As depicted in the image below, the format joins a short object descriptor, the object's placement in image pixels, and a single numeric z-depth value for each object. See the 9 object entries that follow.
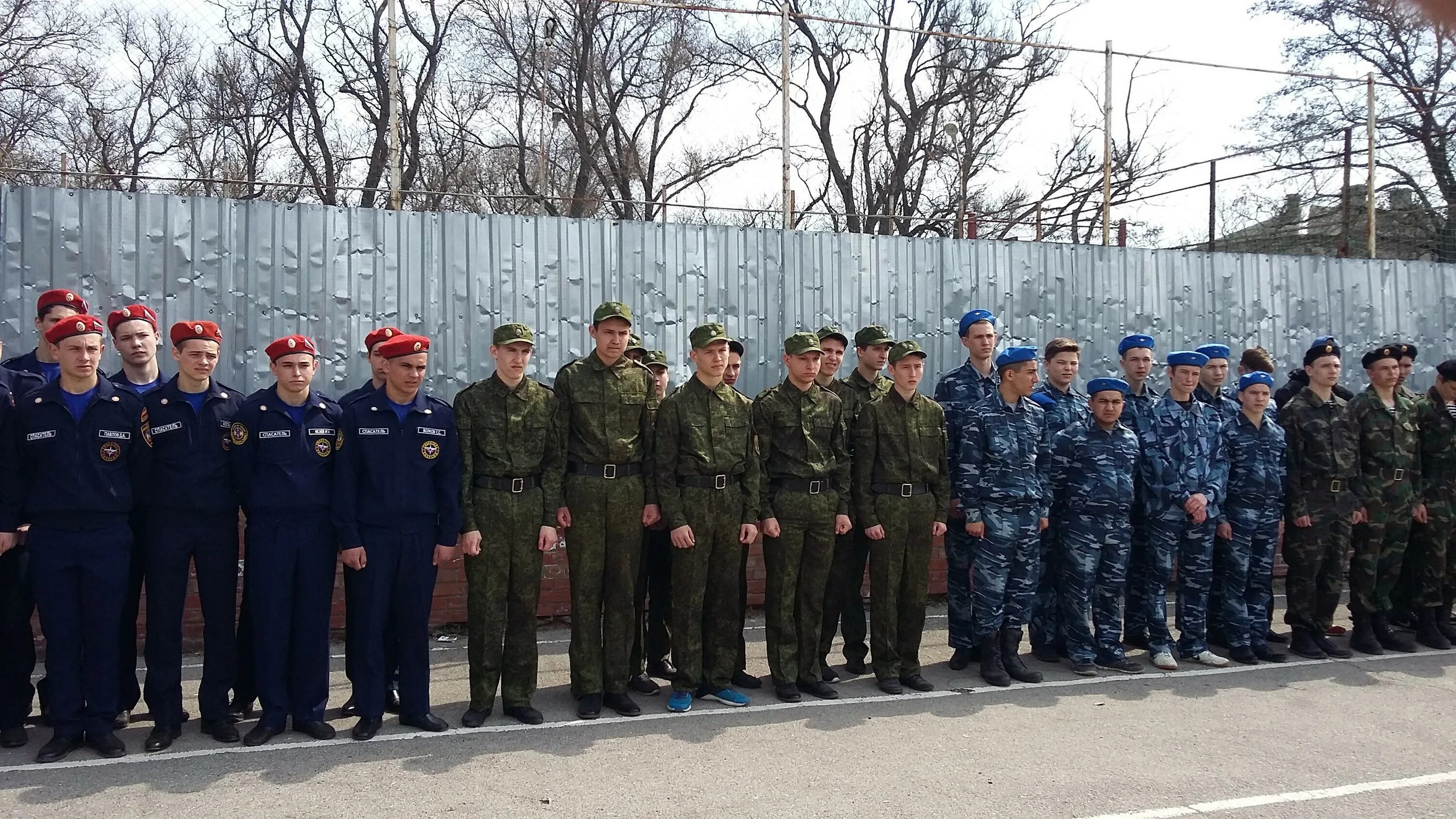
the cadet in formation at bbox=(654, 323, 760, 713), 5.17
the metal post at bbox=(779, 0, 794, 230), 8.00
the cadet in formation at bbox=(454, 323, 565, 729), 4.90
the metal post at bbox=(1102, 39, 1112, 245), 9.00
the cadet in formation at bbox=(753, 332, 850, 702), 5.38
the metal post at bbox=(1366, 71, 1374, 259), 10.09
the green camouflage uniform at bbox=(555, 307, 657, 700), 5.07
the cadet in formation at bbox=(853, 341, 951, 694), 5.54
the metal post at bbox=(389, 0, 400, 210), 7.06
